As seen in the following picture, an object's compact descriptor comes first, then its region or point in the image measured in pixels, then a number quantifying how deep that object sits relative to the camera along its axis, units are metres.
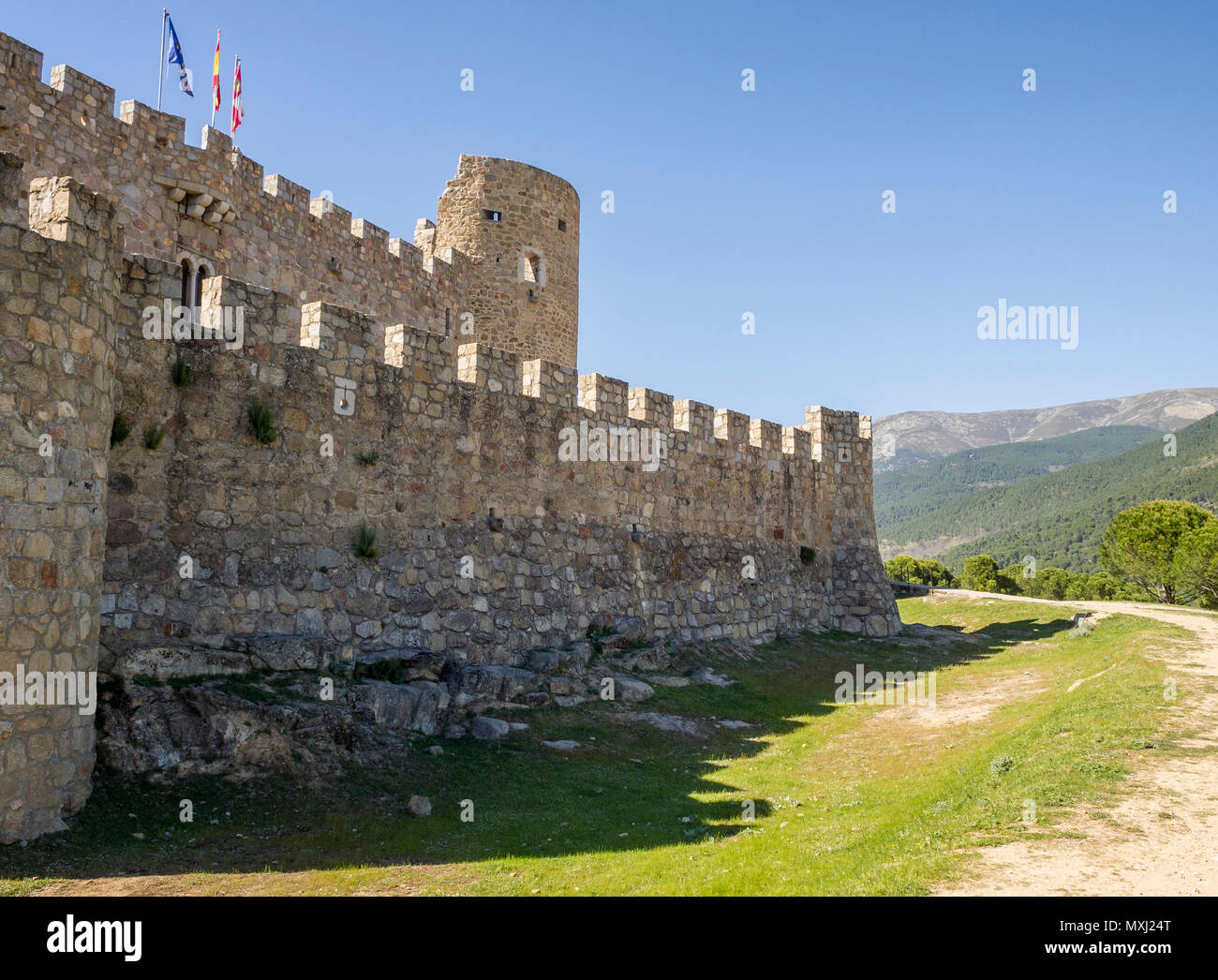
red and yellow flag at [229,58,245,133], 20.47
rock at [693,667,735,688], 16.44
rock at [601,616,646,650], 16.06
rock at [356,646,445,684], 11.87
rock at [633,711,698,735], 13.60
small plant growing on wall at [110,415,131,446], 10.15
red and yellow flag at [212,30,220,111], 20.05
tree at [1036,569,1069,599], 59.72
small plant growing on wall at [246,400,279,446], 11.37
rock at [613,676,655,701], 14.52
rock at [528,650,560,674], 14.09
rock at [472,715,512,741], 11.82
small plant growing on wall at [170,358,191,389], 10.70
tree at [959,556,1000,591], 58.41
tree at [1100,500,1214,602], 44.66
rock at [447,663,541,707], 12.45
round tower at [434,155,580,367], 25.00
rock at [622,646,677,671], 15.92
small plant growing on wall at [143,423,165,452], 10.45
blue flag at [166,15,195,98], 18.14
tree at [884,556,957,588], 58.14
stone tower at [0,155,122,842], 7.61
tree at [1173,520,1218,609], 40.97
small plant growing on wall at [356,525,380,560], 12.48
